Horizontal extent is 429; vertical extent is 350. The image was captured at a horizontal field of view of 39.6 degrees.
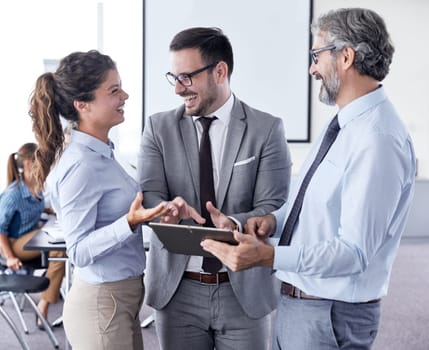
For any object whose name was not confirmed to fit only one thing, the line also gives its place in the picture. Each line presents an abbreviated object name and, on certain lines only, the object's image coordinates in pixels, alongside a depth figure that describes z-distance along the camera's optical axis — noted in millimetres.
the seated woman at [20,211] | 4102
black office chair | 3579
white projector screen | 6137
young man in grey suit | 2035
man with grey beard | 1491
